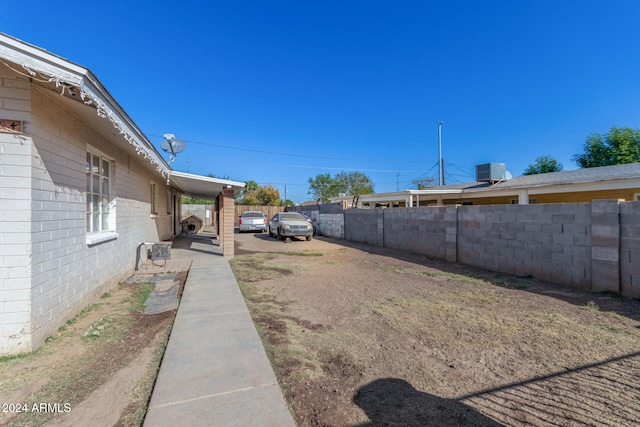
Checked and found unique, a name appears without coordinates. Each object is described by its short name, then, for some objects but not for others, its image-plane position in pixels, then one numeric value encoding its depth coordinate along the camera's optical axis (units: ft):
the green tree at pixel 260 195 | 135.03
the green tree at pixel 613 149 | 76.59
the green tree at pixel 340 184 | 175.22
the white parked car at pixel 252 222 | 66.44
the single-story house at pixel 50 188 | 9.74
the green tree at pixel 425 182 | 135.92
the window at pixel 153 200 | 33.54
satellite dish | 26.96
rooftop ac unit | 65.51
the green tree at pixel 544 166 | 97.55
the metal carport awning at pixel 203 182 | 27.59
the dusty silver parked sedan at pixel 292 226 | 49.21
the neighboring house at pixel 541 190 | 39.90
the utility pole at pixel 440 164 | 115.44
